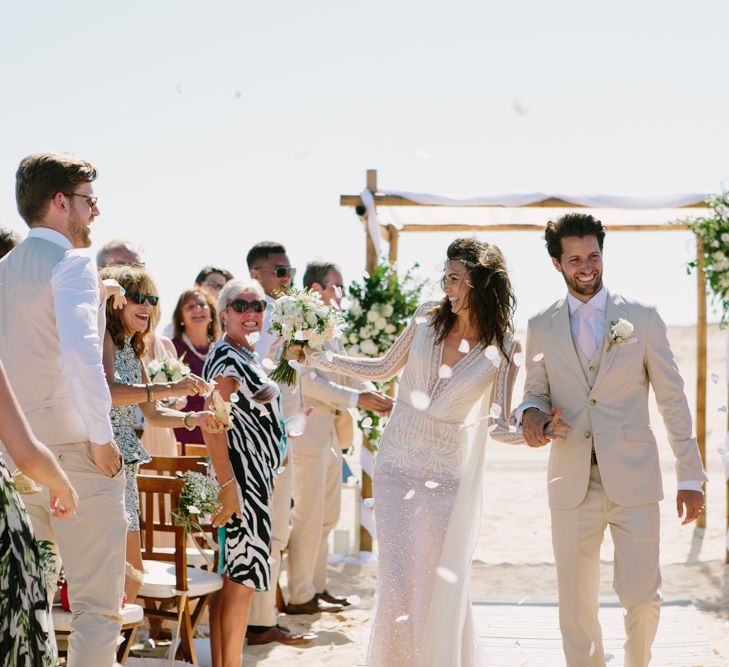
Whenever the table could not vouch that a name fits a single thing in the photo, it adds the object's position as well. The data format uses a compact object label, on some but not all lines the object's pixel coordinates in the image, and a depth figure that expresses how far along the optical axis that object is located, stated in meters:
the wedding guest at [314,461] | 7.57
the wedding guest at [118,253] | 6.65
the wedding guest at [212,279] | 8.53
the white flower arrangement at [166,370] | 6.30
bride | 4.89
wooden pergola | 9.37
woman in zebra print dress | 5.23
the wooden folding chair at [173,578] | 5.25
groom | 4.80
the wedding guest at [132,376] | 5.12
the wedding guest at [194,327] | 7.79
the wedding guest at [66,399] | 3.84
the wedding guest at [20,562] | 2.58
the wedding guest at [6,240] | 5.44
